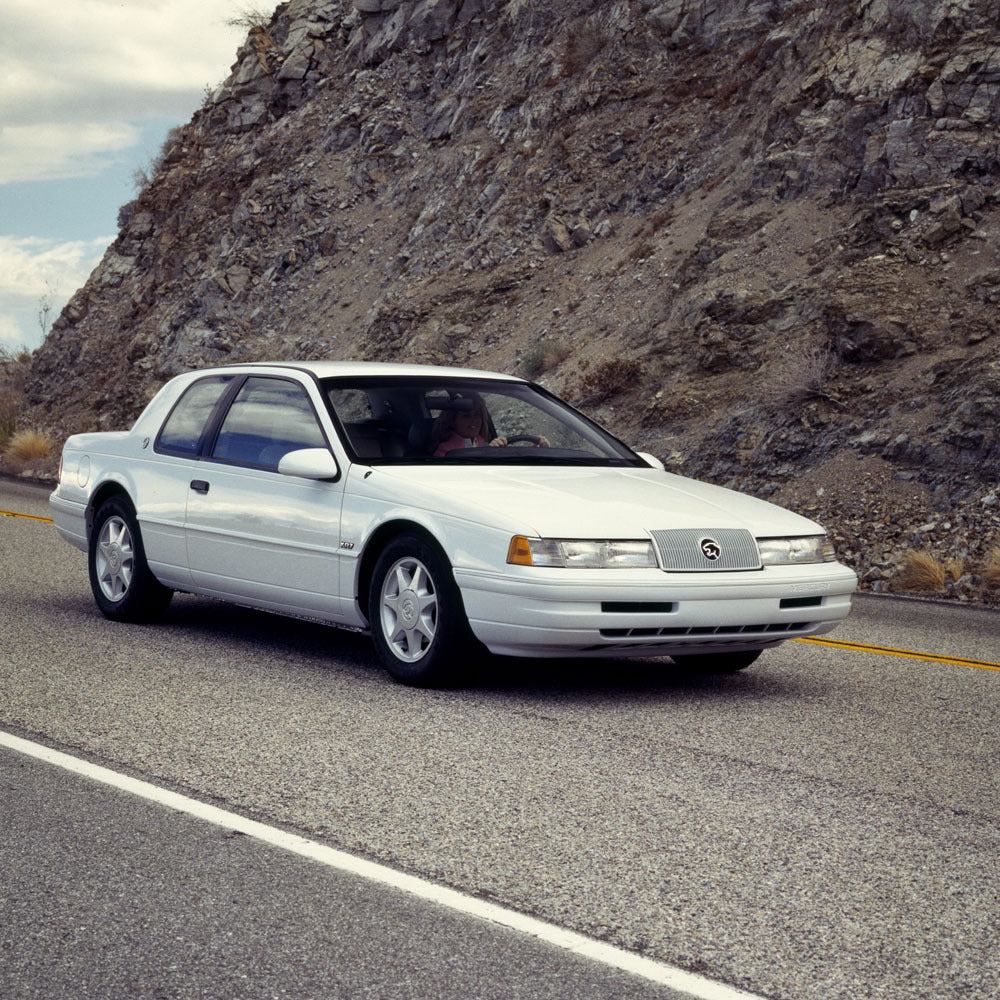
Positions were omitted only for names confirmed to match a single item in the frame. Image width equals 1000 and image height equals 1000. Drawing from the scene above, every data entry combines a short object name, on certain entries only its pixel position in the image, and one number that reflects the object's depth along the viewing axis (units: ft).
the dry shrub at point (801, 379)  59.31
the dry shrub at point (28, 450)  95.50
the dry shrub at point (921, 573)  44.73
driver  26.22
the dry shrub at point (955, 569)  45.11
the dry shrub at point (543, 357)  77.51
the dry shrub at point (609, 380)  70.59
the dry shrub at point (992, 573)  43.78
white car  22.08
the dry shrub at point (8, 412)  109.60
